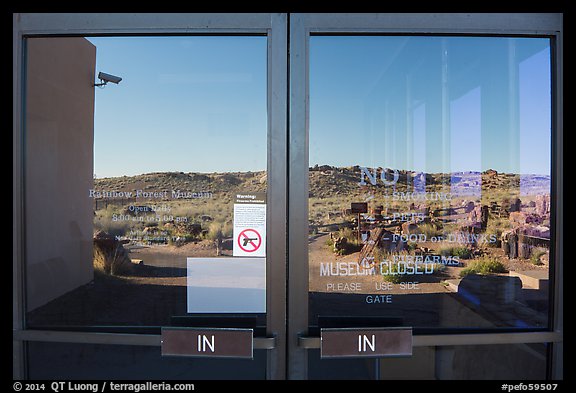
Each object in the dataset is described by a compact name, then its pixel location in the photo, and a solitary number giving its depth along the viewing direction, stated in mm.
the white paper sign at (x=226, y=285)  2463
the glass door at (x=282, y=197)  2416
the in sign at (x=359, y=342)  2299
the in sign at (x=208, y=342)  2309
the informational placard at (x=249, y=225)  2432
